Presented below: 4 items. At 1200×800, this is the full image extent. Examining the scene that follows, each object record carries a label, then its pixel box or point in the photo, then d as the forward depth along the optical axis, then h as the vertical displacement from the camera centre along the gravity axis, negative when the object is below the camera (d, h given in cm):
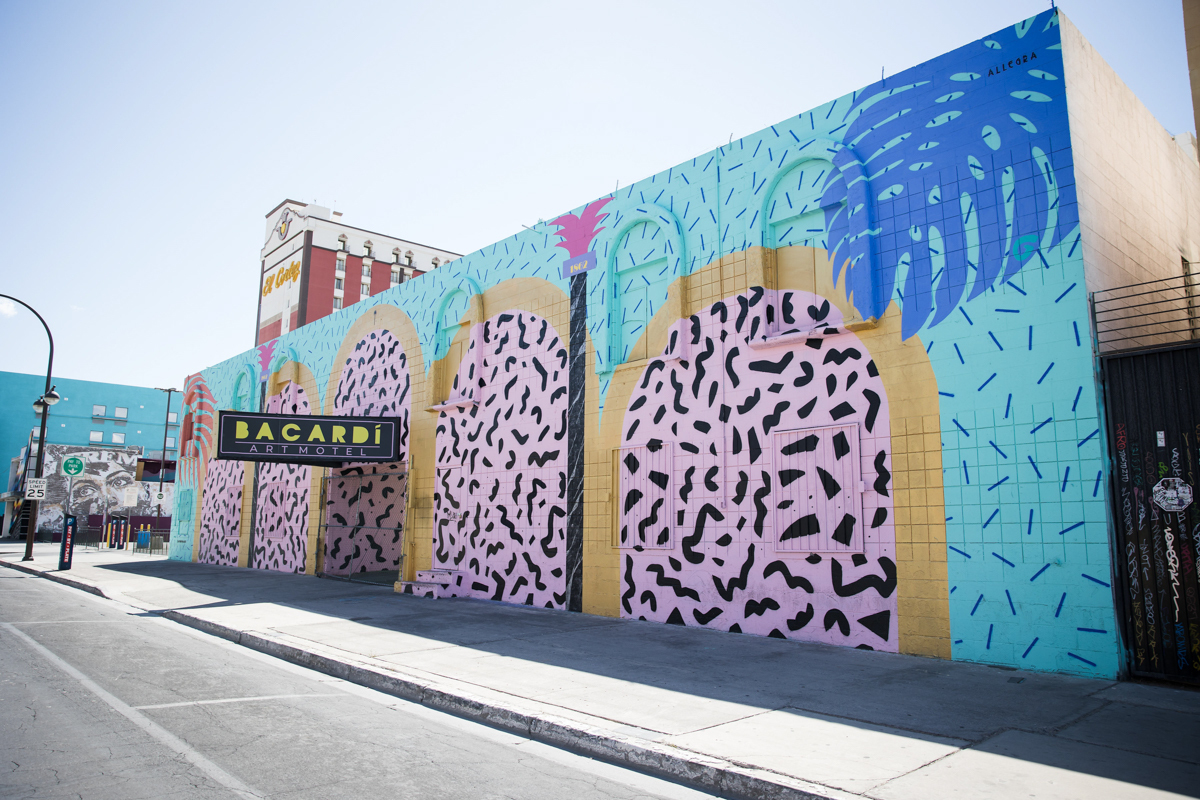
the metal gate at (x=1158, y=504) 728 +6
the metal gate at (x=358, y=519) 2048 -37
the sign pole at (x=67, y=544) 2166 -118
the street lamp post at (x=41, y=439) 2445 +207
